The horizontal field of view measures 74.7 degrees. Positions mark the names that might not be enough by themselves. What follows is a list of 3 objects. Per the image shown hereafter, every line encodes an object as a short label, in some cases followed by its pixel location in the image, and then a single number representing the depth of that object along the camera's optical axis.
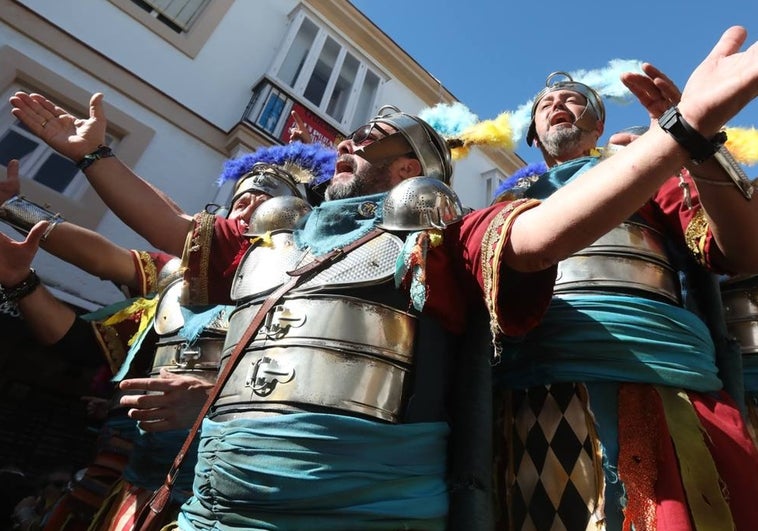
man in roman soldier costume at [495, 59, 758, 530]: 1.29
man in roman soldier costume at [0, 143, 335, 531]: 1.83
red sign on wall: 6.21
